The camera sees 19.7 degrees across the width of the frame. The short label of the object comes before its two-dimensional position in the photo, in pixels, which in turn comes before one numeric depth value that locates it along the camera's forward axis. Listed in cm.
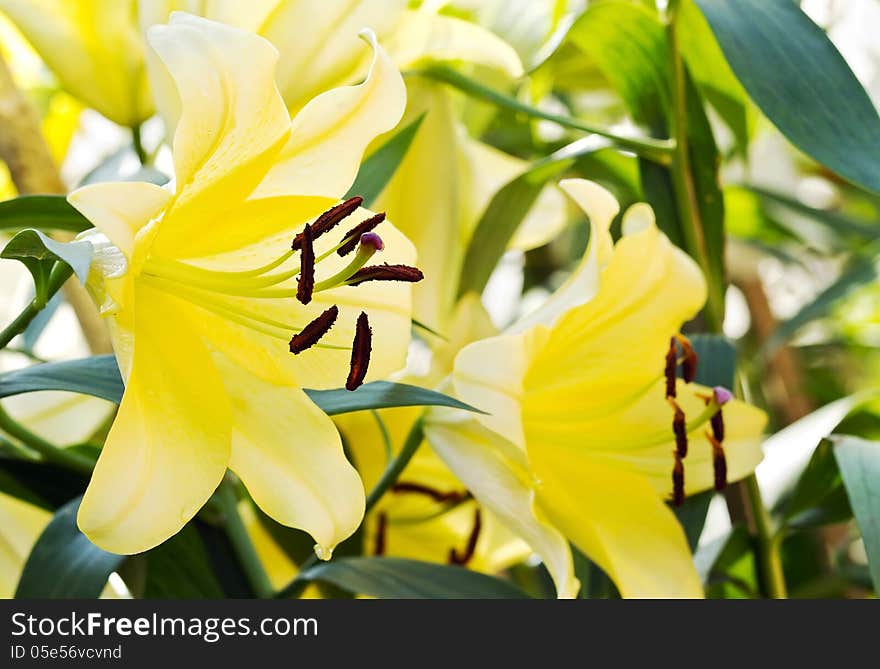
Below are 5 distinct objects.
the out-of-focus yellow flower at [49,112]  115
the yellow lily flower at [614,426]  88
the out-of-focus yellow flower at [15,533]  93
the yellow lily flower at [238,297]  76
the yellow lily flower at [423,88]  88
